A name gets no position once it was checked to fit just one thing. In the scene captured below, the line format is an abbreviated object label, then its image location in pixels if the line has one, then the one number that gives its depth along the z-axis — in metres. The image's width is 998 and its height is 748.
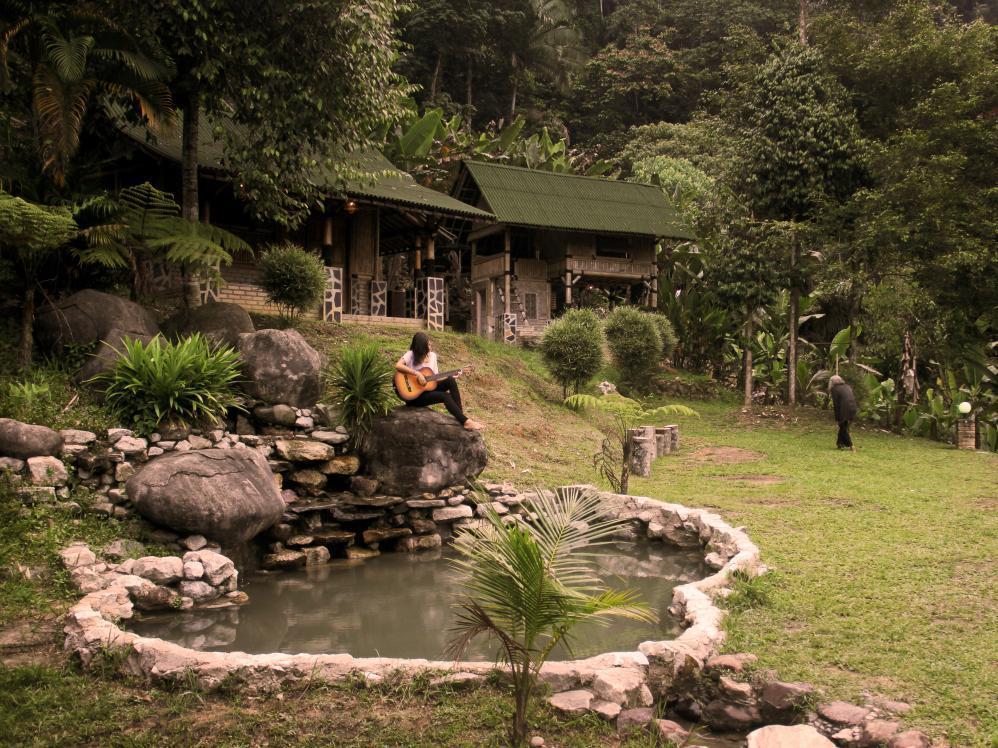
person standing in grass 18.20
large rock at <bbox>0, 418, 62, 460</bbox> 8.85
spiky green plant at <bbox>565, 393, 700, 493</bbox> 12.62
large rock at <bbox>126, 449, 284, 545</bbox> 8.70
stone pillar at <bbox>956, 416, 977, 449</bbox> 20.80
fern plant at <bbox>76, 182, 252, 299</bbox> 11.89
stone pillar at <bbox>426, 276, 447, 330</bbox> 21.75
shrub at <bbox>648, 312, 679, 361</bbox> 24.75
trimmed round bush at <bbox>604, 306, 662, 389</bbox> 23.66
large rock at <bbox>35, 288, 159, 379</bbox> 11.47
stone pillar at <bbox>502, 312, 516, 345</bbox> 28.52
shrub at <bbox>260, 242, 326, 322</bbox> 16.61
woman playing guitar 11.13
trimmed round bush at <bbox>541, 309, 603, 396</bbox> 20.34
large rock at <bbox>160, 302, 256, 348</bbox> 12.57
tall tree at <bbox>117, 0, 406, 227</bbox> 13.89
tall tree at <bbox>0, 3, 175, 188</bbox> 11.47
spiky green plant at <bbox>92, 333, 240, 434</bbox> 10.18
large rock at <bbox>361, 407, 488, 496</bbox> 11.04
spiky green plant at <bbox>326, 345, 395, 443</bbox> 11.28
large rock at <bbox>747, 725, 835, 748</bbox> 4.71
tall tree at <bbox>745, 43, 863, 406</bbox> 21.67
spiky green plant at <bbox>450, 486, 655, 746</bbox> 4.54
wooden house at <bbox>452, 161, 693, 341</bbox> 29.83
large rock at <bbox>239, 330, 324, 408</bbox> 11.41
